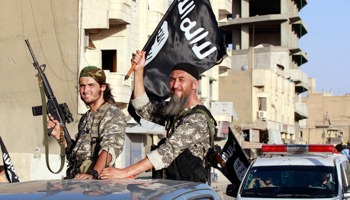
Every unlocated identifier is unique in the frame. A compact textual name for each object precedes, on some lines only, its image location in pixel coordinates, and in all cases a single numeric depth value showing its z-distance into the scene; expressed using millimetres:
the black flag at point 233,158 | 8633
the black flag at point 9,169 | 11297
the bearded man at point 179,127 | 4969
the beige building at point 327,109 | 118075
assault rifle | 6309
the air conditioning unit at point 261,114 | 50006
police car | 10383
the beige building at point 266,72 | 51344
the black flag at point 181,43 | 6840
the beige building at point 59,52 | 25922
